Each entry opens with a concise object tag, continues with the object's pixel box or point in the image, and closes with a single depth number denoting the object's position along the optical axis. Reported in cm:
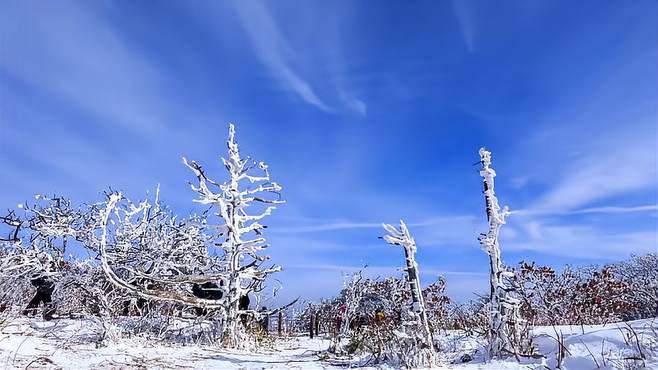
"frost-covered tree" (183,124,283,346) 1146
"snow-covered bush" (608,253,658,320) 1461
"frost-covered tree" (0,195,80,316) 1243
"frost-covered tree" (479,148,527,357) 714
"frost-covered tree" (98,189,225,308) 1347
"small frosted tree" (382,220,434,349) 751
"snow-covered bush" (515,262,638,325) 1587
